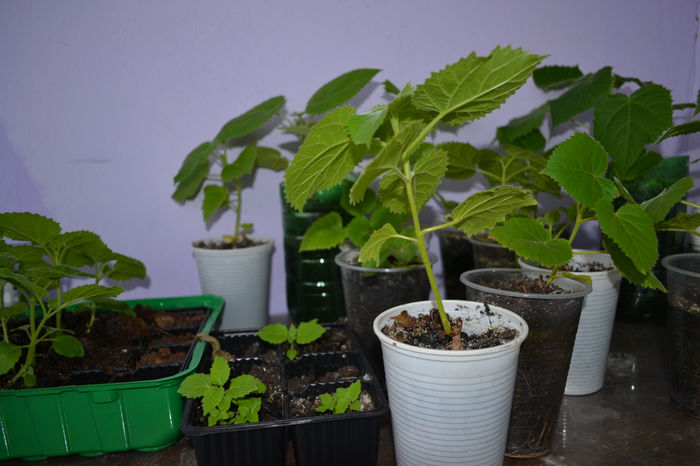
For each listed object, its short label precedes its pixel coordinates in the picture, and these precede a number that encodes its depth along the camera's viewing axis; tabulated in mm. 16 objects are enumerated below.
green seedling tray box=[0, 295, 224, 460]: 351
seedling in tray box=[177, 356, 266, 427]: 330
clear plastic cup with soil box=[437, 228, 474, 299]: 532
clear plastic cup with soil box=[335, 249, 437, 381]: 426
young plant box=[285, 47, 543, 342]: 285
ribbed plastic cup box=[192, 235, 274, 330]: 499
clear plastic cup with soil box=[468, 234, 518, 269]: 467
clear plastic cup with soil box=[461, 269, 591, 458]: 341
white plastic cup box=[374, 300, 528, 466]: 297
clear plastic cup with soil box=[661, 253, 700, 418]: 370
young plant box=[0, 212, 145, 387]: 358
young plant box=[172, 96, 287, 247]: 468
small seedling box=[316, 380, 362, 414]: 334
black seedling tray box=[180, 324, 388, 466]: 319
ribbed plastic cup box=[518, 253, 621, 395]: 398
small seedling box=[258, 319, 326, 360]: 403
